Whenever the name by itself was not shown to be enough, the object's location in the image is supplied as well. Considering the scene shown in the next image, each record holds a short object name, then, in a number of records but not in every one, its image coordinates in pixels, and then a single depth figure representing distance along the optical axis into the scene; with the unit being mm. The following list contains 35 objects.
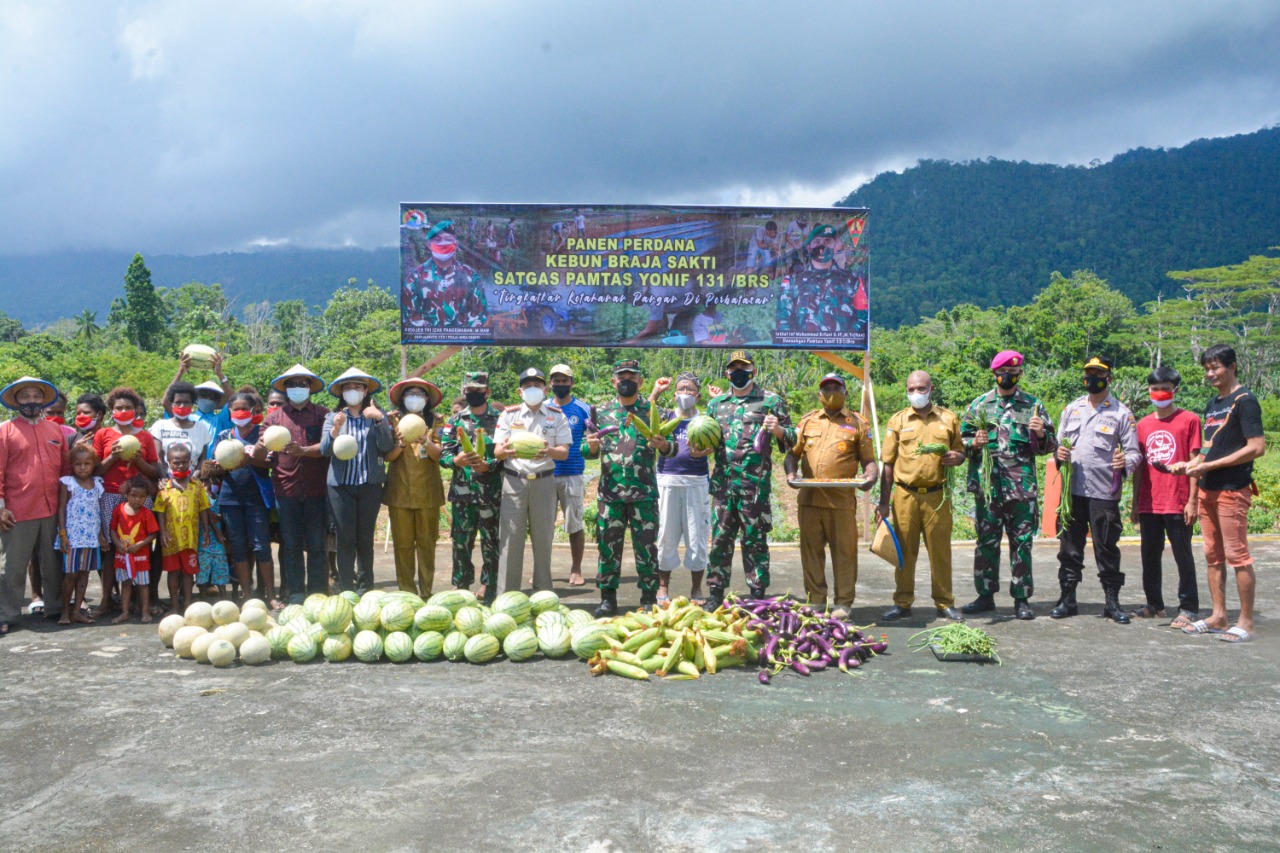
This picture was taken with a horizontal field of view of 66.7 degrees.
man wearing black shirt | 7500
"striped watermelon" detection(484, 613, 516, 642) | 7305
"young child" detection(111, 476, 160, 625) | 8320
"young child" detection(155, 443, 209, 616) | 8445
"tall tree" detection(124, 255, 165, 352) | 65812
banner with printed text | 11531
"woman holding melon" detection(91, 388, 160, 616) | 8438
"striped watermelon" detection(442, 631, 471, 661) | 7184
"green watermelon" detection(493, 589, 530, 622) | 7535
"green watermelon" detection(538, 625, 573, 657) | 7234
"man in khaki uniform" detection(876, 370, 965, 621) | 8336
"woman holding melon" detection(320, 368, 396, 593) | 8445
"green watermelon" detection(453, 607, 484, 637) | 7305
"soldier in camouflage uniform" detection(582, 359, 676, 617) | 8320
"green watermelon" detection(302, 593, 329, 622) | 7379
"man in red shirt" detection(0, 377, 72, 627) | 8117
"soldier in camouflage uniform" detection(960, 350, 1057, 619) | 8406
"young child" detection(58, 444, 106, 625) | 8273
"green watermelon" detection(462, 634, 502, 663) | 7121
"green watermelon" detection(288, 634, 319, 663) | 7082
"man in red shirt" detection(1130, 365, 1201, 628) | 8180
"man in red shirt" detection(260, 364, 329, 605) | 8531
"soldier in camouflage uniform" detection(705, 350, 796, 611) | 8297
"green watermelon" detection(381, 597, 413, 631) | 7234
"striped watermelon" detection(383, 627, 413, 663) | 7121
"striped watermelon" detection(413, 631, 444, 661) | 7141
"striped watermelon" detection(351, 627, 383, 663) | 7133
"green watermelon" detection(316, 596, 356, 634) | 7188
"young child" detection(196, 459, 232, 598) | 8734
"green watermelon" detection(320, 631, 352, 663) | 7129
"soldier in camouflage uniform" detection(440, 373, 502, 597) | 8734
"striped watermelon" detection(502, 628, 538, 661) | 7148
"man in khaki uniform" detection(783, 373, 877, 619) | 8273
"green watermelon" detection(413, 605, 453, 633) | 7254
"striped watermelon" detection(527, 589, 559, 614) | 7711
